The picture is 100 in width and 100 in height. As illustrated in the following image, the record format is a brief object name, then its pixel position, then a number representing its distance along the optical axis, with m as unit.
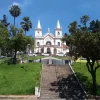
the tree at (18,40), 18.13
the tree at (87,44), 11.21
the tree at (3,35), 17.82
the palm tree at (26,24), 30.21
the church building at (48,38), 43.21
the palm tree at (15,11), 30.53
